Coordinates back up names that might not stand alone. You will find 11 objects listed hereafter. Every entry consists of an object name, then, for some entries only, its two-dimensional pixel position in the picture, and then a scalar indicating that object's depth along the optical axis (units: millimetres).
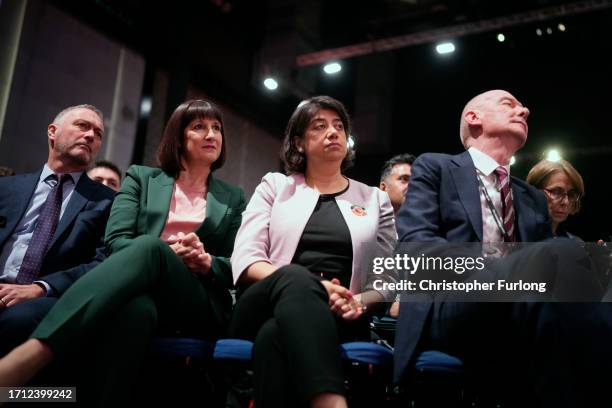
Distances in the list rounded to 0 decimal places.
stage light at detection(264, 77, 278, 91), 6227
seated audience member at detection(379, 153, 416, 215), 3359
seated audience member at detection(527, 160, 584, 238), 2701
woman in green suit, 1474
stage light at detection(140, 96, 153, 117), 4961
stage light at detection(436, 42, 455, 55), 5715
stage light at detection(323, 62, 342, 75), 6262
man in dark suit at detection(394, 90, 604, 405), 1417
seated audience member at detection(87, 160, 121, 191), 3258
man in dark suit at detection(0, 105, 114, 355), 2033
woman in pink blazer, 1346
